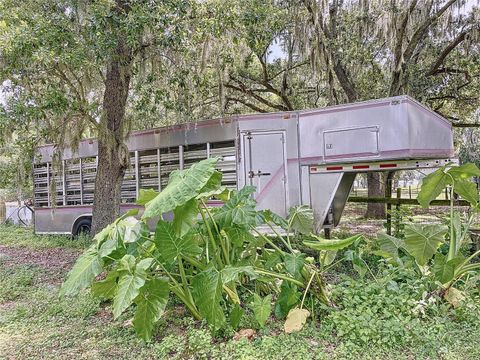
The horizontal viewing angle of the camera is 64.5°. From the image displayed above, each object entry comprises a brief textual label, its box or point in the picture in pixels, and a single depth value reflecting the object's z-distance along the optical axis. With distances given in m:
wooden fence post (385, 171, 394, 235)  7.20
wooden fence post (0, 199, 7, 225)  15.33
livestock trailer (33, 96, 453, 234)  5.90
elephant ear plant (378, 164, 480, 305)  3.63
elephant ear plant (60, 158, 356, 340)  3.05
